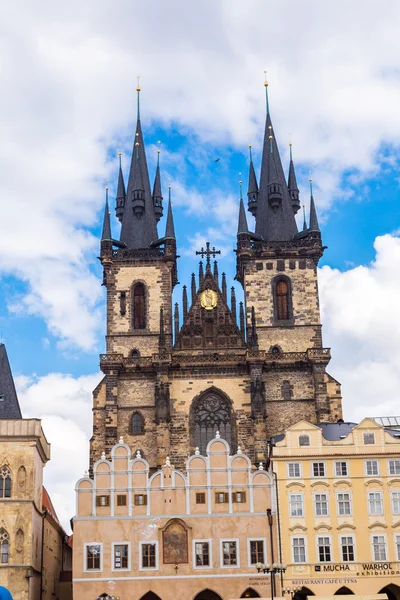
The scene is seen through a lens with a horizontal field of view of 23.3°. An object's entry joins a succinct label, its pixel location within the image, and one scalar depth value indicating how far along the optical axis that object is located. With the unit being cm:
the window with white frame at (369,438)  5378
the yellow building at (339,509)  5103
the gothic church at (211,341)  6881
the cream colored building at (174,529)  5097
